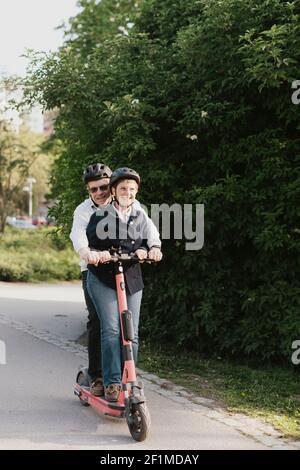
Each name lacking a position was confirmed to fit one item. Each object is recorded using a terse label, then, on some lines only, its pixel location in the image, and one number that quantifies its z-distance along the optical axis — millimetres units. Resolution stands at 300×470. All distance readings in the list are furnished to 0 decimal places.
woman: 5590
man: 5884
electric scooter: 5113
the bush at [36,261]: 19766
